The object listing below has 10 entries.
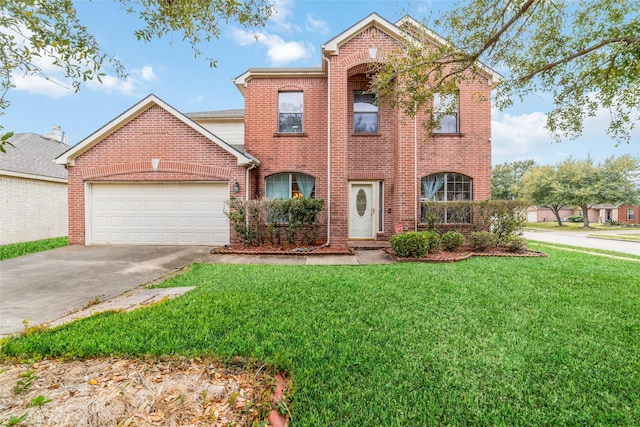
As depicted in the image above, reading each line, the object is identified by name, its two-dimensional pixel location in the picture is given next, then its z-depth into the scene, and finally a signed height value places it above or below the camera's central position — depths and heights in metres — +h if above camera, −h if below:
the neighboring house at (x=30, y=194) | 10.77 +0.98
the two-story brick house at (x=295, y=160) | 9.39 +1.96
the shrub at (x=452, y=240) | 8.22 -0.77
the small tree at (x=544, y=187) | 29.20 +2.89
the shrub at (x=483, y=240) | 8.33 -0.79
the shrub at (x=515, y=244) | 8.30 -0.91
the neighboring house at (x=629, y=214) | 36.97 -0.15
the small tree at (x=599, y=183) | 27.25 +3.14
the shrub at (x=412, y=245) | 7.46 -0.82
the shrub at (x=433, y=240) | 7.79 -0.74
